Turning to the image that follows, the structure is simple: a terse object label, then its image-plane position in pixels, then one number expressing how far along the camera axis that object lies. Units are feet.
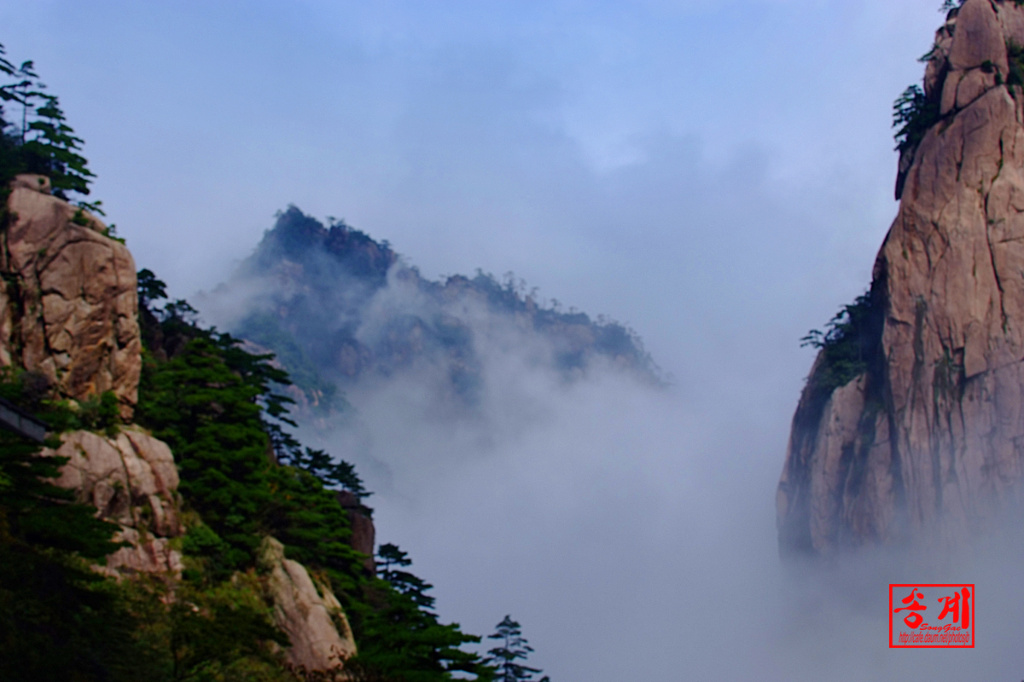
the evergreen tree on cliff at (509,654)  177.06
